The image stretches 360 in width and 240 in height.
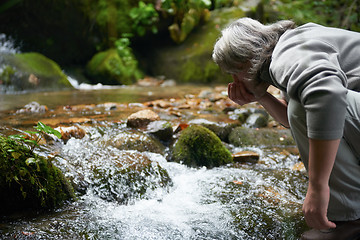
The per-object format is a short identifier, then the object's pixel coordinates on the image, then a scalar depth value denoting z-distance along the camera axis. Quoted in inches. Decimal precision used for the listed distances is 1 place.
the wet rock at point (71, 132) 117.2
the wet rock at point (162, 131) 130.2
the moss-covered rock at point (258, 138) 142.5
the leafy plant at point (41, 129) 73.4
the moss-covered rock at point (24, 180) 72.3
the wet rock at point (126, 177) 90.6
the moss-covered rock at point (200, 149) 117.6
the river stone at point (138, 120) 137.3
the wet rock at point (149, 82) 296.6
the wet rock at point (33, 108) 158.1
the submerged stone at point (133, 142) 118.4
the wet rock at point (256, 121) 164.1
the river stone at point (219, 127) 144.0
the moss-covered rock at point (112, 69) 285.9
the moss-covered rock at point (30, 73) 227.5
